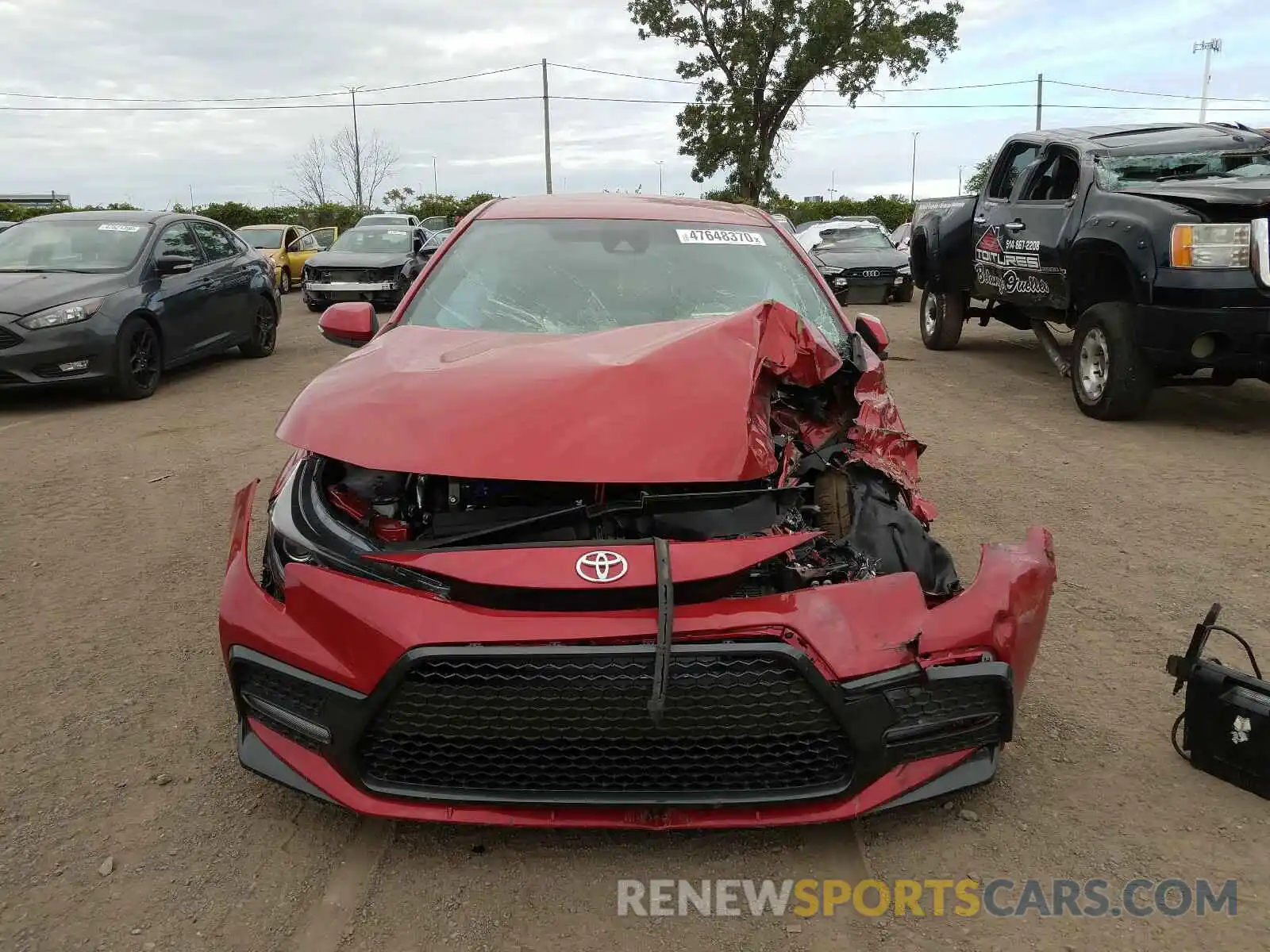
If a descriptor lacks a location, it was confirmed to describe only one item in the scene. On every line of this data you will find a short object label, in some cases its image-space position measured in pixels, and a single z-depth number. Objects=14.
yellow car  19.47
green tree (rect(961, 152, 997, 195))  39.53
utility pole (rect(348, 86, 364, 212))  54.70
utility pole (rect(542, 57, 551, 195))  40.81
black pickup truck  6.00
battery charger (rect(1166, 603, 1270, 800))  2.54
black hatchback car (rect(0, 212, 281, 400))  7.60
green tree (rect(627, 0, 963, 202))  34.09
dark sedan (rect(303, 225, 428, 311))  14.97
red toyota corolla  2.13
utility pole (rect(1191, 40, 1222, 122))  50.41
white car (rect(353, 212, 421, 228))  19.66
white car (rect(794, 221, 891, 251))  16.38
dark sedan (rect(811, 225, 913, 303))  15.12
